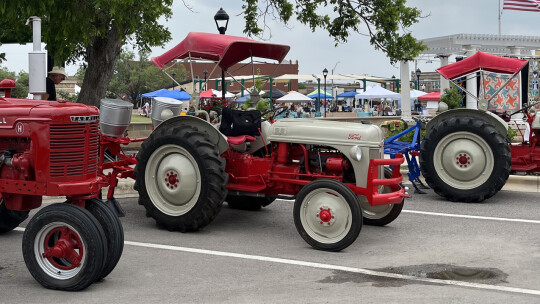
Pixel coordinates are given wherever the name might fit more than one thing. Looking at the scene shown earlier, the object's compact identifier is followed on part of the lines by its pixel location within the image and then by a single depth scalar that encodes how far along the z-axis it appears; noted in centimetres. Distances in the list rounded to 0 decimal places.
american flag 2526
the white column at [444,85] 2678
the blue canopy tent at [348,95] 6605
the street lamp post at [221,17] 1595
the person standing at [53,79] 1160
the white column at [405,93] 2275
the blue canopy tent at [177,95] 4175
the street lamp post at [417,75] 5824
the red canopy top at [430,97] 4967
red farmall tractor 642
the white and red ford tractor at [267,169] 845
